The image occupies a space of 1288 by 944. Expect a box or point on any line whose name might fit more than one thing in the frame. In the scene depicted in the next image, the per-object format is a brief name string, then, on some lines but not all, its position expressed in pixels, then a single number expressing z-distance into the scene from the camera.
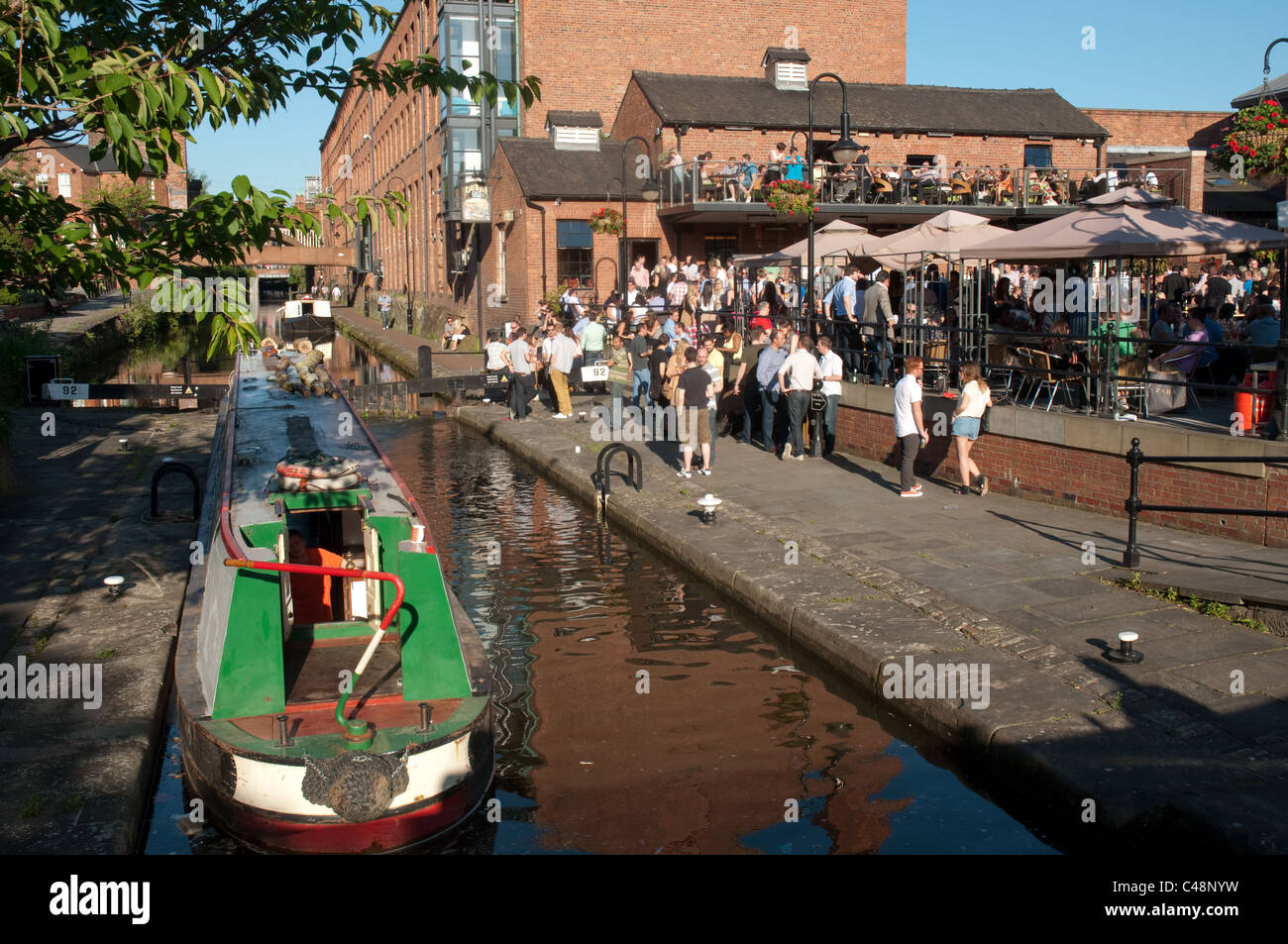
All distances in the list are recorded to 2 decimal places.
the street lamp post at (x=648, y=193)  28.77
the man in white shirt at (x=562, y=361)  22.45
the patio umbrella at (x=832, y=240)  21.80
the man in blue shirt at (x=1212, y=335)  15.07
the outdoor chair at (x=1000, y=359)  16.08
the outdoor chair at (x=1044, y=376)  14.37
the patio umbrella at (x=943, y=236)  18.02
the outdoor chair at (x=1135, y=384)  13.30
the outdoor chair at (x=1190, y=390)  13.71
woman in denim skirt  13.84
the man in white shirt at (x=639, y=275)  28.53
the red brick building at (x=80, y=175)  71.56
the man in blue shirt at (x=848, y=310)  19.06
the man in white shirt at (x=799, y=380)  16.66
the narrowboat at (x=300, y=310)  34.28
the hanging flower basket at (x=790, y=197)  24.77
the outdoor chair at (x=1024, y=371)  14.62
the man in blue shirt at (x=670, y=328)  22.09
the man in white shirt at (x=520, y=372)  22.81
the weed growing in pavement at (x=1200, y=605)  8.86
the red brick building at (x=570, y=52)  39.44
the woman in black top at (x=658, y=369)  19.06
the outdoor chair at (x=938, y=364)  16.24
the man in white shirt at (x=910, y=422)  14.19
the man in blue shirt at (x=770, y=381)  17.19
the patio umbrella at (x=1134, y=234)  13.89
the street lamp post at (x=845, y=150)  17.09
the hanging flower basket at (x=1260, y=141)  10.71
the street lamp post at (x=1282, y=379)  10.84
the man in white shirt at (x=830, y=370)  17.03
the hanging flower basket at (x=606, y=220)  33.06
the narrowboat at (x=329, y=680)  6.61
